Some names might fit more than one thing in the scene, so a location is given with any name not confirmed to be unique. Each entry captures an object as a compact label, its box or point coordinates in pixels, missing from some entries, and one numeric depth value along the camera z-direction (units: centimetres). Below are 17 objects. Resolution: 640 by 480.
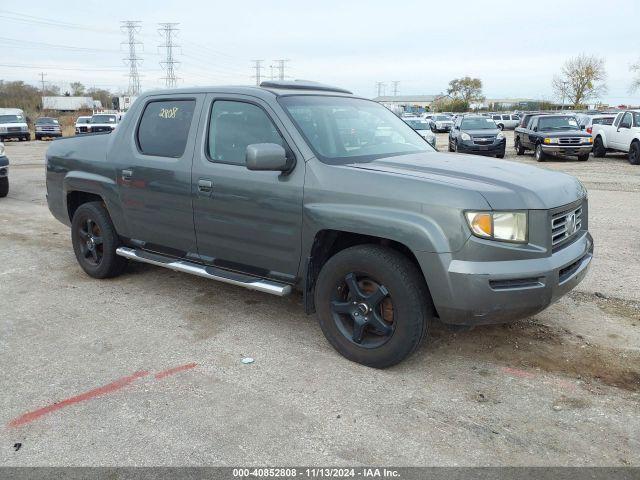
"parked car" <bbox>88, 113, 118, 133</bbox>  3231
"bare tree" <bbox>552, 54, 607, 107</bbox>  7025
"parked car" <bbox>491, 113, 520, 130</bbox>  4893
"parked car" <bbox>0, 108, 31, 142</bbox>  3350
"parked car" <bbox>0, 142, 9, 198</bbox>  1087
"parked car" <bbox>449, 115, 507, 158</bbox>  1925
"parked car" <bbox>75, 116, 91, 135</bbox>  3388
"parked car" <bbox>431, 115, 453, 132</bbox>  4628
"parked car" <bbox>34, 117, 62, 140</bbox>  3616
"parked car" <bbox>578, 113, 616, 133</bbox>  2183
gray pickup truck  325
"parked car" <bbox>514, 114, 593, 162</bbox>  1850
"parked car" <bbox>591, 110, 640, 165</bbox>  1781
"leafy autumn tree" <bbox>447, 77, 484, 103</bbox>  9929
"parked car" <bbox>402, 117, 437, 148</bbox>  3347
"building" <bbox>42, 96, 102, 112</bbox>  7338
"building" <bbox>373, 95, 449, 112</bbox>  14038
